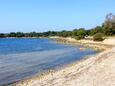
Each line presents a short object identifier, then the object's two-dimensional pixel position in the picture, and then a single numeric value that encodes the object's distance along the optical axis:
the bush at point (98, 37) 32.84
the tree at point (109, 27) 40.75
